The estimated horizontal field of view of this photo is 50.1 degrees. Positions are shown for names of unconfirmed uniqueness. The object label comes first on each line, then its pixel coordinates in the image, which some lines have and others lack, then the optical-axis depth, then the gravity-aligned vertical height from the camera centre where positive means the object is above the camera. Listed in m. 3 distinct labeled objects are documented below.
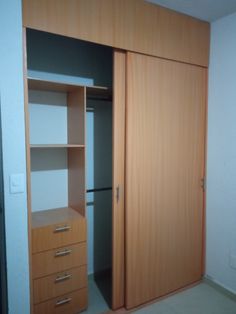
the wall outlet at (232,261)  2.20 -1.06
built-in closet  1.82 -0.09
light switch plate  1.53 -0.27
